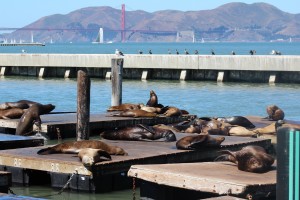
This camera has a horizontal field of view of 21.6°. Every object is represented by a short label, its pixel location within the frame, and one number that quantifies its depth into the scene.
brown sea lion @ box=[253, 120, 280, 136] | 14.11
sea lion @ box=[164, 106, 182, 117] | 16.98
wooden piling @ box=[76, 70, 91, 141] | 12.87
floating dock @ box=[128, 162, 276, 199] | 8.30
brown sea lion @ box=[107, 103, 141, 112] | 17.37
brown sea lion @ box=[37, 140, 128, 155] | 10.65
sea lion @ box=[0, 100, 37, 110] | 16.53
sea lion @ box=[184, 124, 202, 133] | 14.04
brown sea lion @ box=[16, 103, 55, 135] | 14.56
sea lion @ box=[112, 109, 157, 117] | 16.52
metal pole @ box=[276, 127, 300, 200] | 4.85
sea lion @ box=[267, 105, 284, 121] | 16.33
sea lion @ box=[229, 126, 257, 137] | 14.00
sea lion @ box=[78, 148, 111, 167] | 9.88
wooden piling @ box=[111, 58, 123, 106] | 19.17
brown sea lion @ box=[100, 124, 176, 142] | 12.48
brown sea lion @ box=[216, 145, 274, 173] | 9.10
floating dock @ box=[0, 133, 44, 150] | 12.16
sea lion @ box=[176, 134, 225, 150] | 11.46
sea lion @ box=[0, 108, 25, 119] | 15.85
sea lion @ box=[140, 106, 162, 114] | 17.12
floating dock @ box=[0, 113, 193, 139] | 14.96
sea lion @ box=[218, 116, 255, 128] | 15.29
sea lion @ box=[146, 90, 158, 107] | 17.55
